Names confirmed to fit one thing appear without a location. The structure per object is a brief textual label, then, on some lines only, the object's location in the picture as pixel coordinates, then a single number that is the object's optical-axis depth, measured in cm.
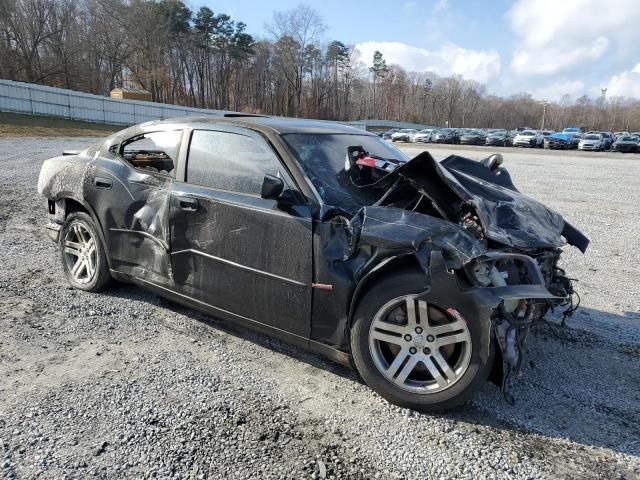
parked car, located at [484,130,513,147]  4812
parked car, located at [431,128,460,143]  4843
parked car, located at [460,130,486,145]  4800
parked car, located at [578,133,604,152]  4072
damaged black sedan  267
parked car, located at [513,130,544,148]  4478
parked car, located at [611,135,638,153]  3909
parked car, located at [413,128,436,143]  4938
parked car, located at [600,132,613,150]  4234
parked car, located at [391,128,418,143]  5009
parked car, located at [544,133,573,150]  4225
